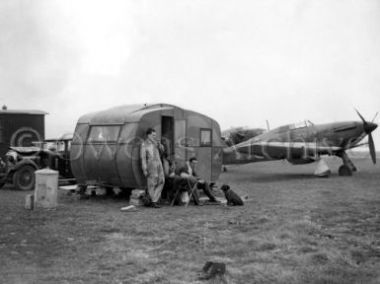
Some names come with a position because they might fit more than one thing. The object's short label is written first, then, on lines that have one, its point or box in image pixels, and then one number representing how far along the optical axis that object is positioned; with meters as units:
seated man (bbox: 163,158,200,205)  10.68
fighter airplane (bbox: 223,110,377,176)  20.20
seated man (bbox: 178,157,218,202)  10.70
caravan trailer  10.91
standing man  10.28
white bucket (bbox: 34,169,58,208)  9.69
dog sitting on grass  10.37
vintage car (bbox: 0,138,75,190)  13.95
